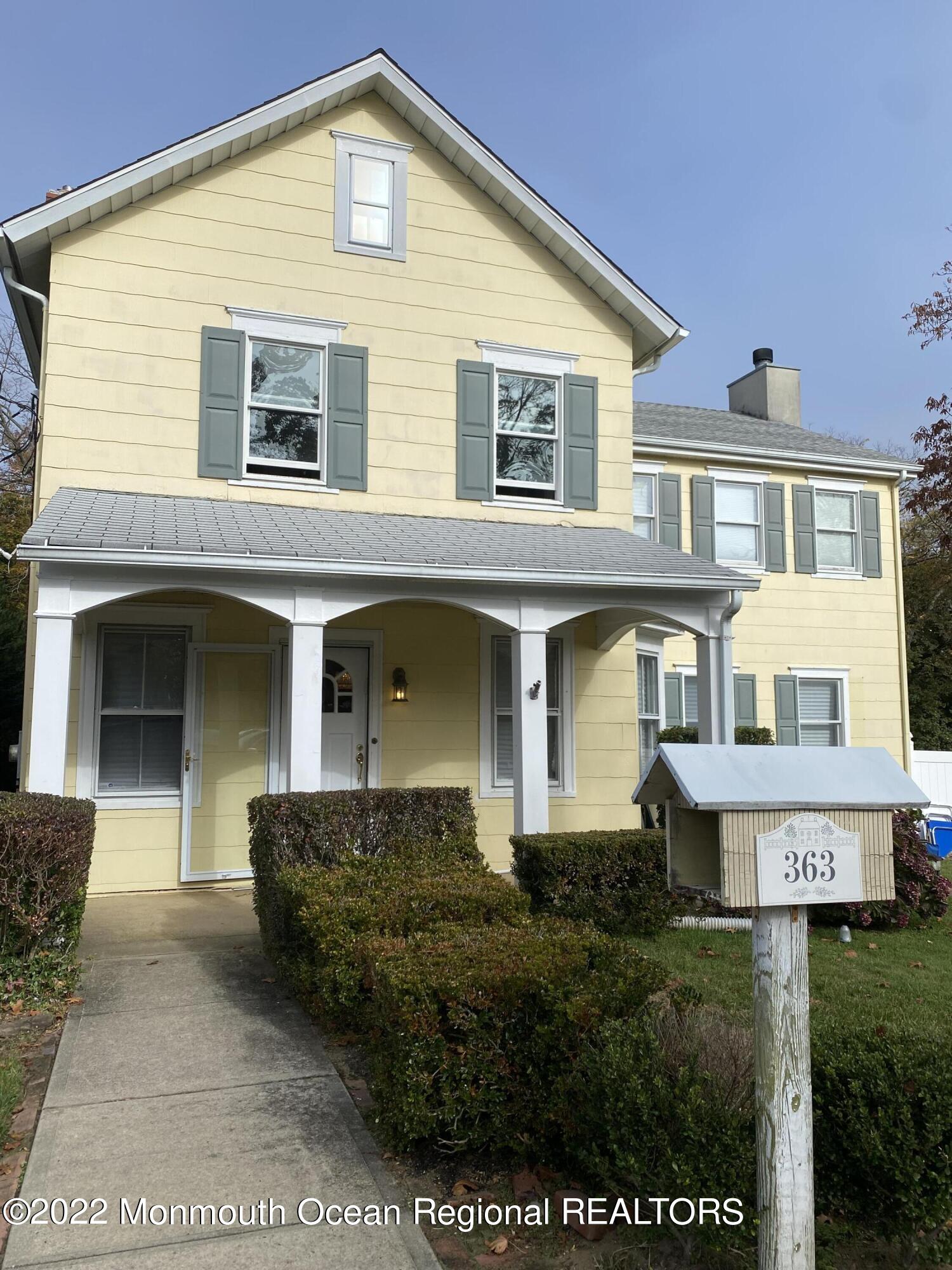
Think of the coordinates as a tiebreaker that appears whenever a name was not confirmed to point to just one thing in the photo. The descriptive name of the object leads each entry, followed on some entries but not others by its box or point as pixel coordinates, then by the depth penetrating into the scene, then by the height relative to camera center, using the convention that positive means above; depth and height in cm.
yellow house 879 +255
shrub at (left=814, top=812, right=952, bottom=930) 816 -143
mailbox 285 -28
